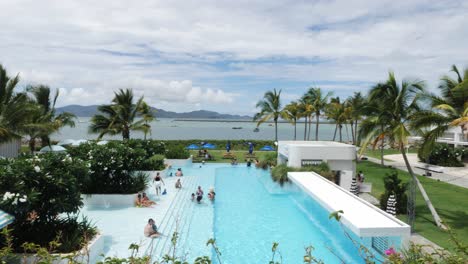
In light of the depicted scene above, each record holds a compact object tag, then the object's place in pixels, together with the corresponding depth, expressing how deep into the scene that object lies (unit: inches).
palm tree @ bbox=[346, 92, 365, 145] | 1548.5
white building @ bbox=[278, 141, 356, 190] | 878.4
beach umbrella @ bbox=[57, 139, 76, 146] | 1268.5
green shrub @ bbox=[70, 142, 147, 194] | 684.1
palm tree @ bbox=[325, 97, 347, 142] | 1582.2
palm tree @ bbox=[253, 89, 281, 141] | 1572.3
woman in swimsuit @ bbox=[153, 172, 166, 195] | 779.6
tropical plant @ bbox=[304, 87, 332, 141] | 1588.3
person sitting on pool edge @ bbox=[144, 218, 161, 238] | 505.0
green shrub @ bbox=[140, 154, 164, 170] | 993.1
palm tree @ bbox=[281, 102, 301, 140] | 1580.8
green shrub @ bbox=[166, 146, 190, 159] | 1277.9
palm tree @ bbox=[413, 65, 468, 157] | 522.9
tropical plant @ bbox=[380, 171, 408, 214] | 614.2
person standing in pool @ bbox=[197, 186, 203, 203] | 738.1
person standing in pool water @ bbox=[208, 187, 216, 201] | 760.3
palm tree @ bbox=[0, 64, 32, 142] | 617.0
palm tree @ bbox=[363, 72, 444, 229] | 576.6
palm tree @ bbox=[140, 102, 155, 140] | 1300.9
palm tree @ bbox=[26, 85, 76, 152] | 997.1
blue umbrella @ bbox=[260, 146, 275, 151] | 1608.5
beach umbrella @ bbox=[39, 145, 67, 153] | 1024.6
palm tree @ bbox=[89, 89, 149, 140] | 1233.4
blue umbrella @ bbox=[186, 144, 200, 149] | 1696.6
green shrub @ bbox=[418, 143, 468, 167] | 1257.4
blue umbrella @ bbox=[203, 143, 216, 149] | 1606.8
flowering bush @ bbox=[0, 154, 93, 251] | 372.5
